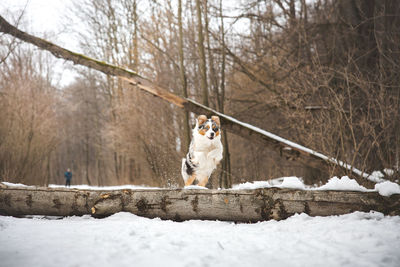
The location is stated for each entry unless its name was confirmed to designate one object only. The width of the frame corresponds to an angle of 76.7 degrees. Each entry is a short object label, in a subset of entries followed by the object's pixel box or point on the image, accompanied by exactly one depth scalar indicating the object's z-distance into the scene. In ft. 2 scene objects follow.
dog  13.34
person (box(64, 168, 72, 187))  54.33
